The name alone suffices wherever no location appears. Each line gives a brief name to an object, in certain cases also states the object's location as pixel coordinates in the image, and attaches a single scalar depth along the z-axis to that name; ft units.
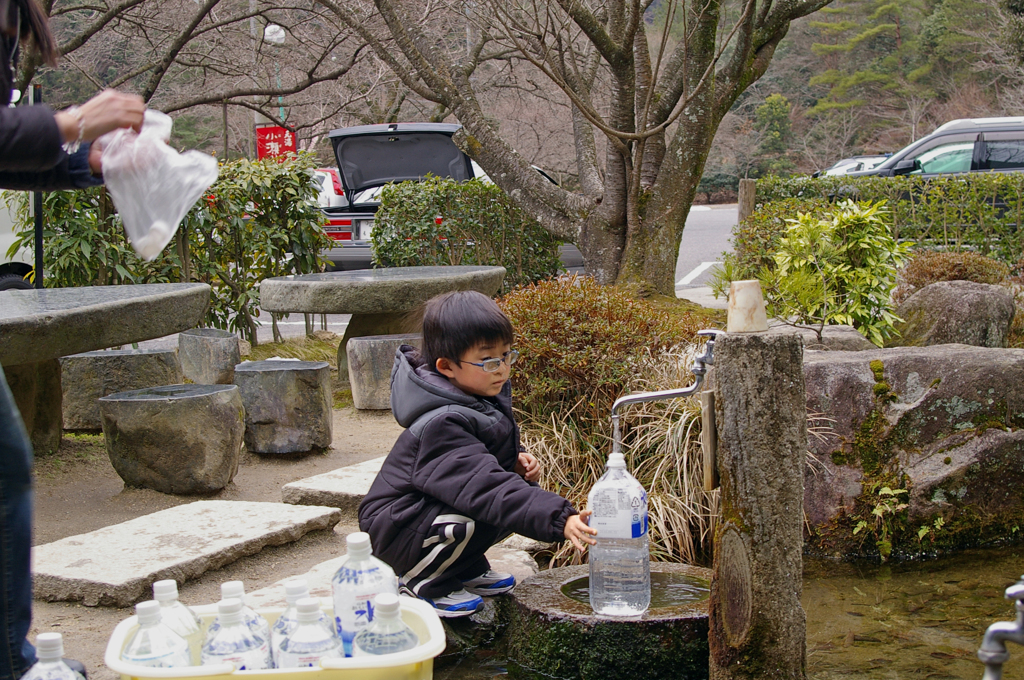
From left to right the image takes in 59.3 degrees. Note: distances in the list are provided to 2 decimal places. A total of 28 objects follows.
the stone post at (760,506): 7.71
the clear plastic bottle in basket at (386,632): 5.91
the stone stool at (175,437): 13.37
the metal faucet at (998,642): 4.19
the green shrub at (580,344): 12.91
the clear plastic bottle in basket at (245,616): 6.08
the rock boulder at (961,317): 18.78
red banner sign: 42.01
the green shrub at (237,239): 23.30
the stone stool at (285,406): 16.11
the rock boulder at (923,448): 12.66
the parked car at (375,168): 30.94
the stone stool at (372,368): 19.42
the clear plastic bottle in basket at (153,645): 5.82
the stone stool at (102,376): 17.48
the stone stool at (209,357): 20.52
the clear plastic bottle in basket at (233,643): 5.95
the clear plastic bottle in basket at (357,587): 6.51
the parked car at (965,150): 46.37
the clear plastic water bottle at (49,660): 5.82
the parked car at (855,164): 90.39
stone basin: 8.43
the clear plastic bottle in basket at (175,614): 6.18
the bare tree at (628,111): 22.02
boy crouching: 8.25
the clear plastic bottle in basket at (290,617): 6.08
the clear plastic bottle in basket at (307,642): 5.93
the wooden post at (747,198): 32.22
